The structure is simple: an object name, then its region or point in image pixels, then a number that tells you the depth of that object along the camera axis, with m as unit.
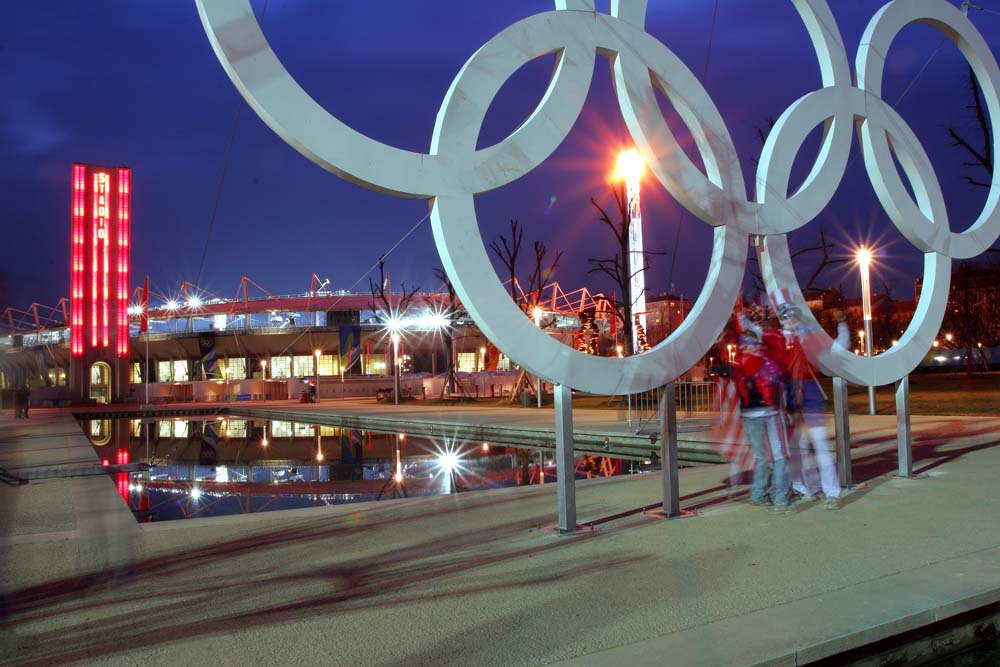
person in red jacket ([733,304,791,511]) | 6.84
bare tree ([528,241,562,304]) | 35.81
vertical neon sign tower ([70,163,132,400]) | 41.66
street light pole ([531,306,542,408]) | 26.84
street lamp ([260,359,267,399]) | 47.03
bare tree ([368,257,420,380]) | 38.67
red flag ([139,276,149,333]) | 55.75
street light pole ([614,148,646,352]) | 27.06
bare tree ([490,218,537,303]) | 34.95
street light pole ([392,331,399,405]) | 34.81
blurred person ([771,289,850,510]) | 7.03
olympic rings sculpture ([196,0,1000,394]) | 5.28
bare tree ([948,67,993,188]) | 18.50
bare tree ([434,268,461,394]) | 35.25
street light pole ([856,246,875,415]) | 19.14
